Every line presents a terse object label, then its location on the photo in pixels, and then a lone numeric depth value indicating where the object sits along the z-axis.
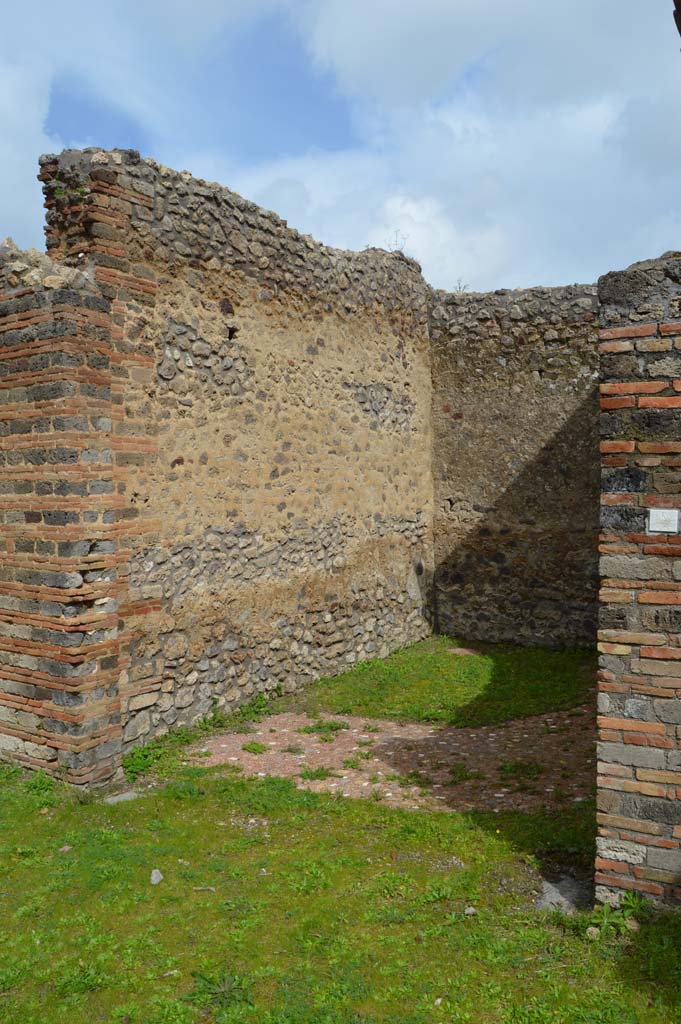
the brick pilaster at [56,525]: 6.18
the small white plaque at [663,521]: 4.11
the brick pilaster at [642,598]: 4.10
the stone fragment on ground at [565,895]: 4.39
